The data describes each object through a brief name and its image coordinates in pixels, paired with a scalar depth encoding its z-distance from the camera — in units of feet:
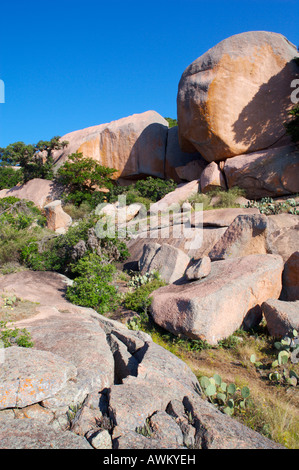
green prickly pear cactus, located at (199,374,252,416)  10.21
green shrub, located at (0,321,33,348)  11.97
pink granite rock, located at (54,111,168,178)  68.39
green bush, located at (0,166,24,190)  100.01
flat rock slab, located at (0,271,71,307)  20.24
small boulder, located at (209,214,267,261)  21.81
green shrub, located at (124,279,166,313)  20.04
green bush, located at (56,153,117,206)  65.16
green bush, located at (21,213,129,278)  28.45
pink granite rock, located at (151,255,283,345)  15.40
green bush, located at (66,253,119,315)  20.36
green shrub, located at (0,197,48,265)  31.24
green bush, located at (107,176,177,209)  56.80
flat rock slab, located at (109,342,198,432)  8.33
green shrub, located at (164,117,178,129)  97.09
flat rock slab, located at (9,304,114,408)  9.64
